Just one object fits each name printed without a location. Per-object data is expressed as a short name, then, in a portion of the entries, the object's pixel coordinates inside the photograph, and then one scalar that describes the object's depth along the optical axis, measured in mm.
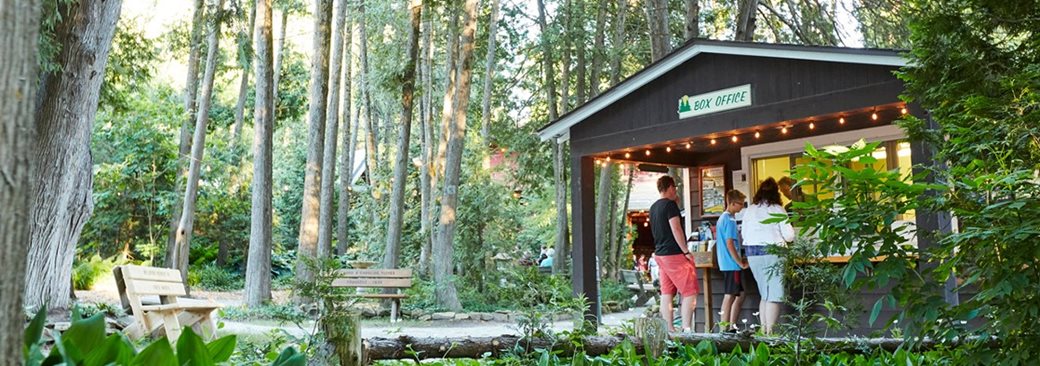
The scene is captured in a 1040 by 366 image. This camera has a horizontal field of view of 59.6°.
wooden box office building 9211
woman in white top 8695
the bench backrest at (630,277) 25350
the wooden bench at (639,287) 23938
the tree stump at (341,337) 4430
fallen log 5027
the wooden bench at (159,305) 7750
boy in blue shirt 9750
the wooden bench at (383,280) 16078
